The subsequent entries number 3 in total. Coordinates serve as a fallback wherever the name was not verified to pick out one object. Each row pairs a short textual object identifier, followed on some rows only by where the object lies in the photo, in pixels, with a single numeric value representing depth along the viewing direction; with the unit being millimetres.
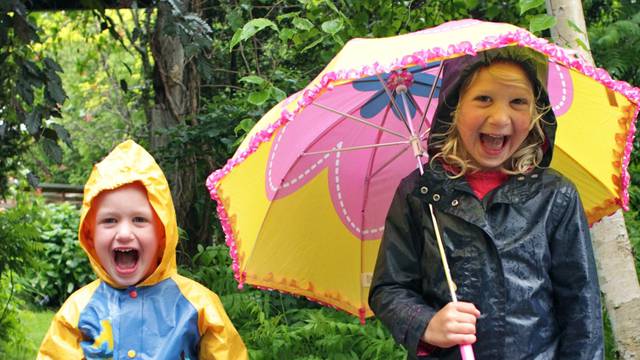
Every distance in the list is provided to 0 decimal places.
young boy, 3219
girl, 2641
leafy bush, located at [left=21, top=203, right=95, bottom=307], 10266
